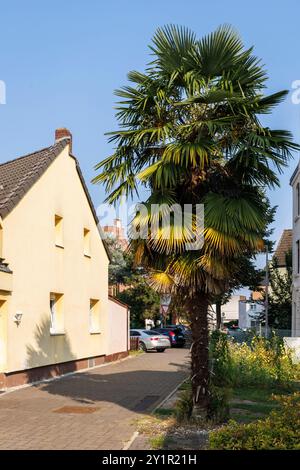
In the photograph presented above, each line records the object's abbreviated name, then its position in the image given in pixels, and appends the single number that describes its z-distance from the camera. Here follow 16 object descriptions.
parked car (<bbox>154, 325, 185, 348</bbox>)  38.47
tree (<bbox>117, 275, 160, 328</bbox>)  45.44
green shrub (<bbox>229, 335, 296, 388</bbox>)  14.91
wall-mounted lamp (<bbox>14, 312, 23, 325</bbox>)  14.91
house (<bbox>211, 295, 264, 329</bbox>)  51.78
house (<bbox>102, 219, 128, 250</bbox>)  52.18
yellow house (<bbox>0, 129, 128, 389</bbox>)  14.87
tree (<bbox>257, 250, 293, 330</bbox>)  37.09
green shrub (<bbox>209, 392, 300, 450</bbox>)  5.51
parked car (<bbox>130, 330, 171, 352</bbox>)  32.44
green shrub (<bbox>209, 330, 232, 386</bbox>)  15.01
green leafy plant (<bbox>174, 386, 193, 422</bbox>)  9.85
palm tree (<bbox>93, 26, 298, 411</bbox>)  9.81
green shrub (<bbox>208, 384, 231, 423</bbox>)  9.82
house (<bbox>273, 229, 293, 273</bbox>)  44.27
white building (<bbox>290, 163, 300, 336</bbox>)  27.12
